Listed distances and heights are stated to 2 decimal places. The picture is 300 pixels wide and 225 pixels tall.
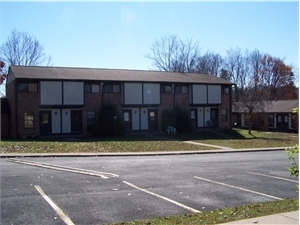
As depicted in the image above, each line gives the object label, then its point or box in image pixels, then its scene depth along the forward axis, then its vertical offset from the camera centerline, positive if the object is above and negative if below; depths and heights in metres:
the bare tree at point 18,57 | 53.63 +9.83
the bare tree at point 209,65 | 70.25 +11.48
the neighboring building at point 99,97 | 31.45 +2.46
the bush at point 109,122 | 33.09 +0.07
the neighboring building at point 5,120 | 32.54 +0.31
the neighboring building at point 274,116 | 46.74 +0.73
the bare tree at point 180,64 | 67.38 +10.87
